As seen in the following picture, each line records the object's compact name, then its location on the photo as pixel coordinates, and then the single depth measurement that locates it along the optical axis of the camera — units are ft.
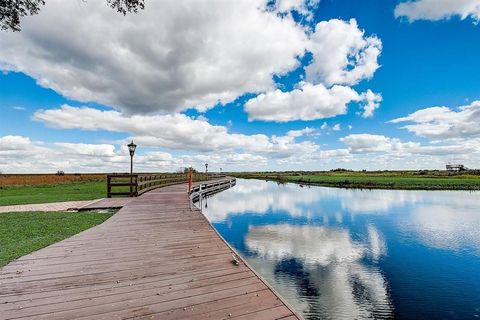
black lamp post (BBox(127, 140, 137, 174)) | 61.67
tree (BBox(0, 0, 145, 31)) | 16.22
